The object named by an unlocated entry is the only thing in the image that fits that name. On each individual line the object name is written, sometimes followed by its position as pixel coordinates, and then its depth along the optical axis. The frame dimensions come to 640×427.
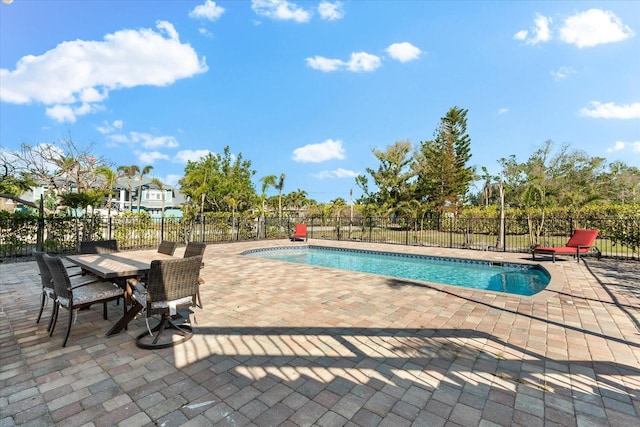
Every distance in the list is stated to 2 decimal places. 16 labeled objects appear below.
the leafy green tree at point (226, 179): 26.00
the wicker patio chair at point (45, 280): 3.04
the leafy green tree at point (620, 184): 27.77
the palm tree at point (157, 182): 13.41
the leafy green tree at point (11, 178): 11.47
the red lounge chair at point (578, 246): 7.82
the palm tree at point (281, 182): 18.64
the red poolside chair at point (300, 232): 15.01
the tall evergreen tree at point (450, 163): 24.27
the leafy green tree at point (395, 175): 28.44
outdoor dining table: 2.94
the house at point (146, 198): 33.28
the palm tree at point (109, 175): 10.89
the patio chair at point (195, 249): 3.80
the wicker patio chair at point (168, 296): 2.66
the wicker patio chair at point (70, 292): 2.80
